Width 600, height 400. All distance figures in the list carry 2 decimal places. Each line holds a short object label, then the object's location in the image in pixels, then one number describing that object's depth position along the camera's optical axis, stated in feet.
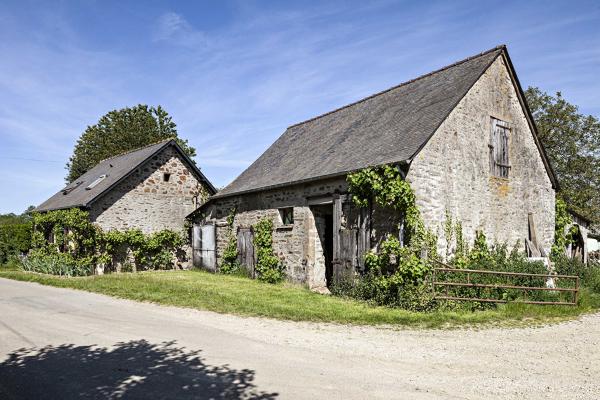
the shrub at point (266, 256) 48.39
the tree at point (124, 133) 128.67
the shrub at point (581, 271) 43.55
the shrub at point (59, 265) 56.90
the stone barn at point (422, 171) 38.81
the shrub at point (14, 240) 74.76
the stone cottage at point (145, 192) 61.62
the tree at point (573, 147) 102.47
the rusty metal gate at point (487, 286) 32.96
